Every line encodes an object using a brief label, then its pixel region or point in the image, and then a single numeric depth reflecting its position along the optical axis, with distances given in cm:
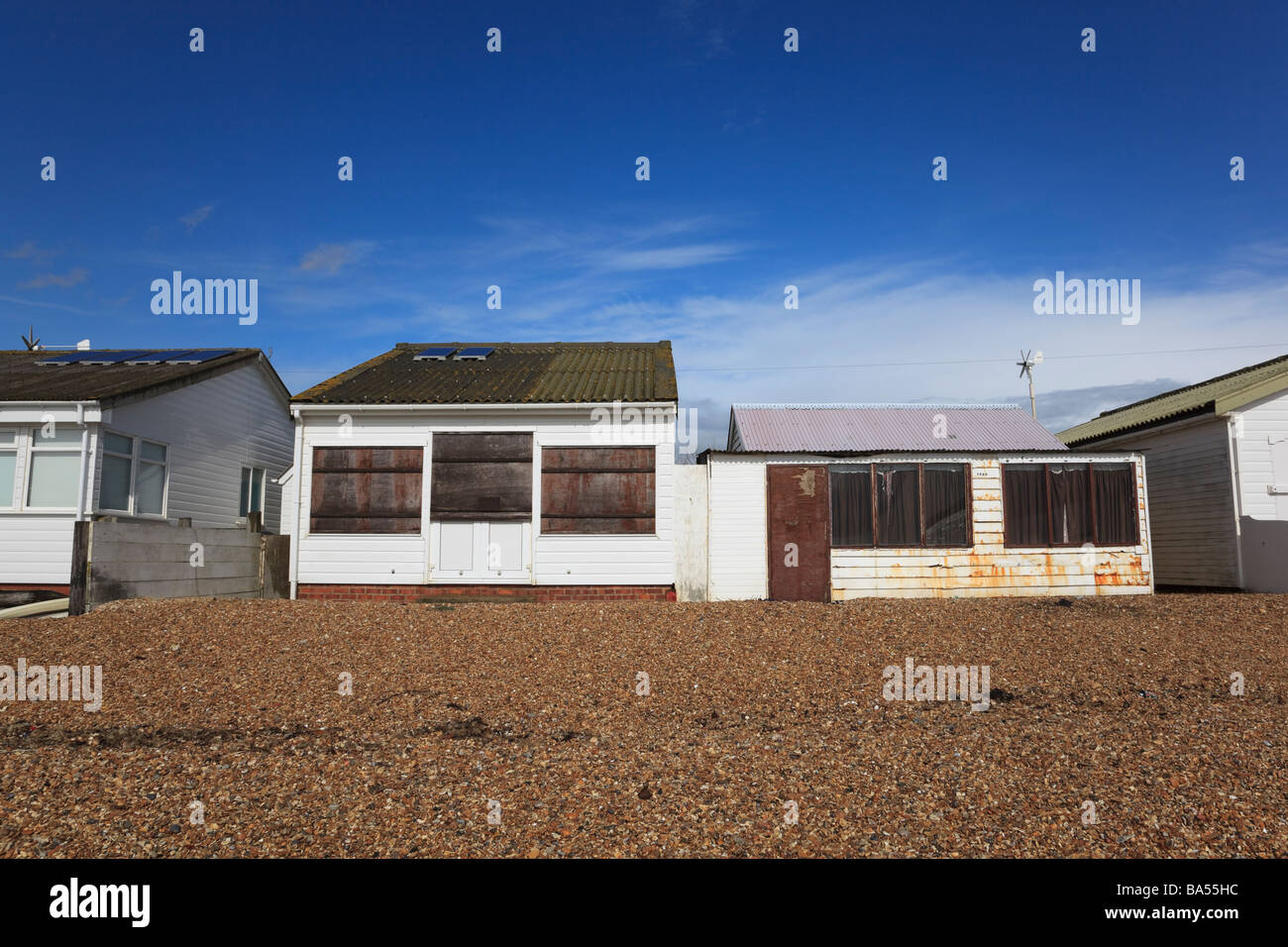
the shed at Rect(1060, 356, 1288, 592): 1469
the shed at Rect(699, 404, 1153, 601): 1357
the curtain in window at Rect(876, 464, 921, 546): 1377
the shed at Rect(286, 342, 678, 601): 1342
